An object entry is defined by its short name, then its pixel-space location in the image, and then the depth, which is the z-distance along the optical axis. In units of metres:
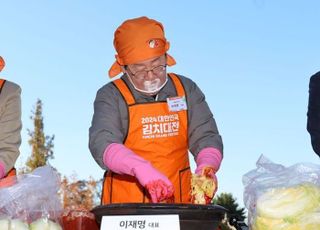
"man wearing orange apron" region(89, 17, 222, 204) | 3.84
